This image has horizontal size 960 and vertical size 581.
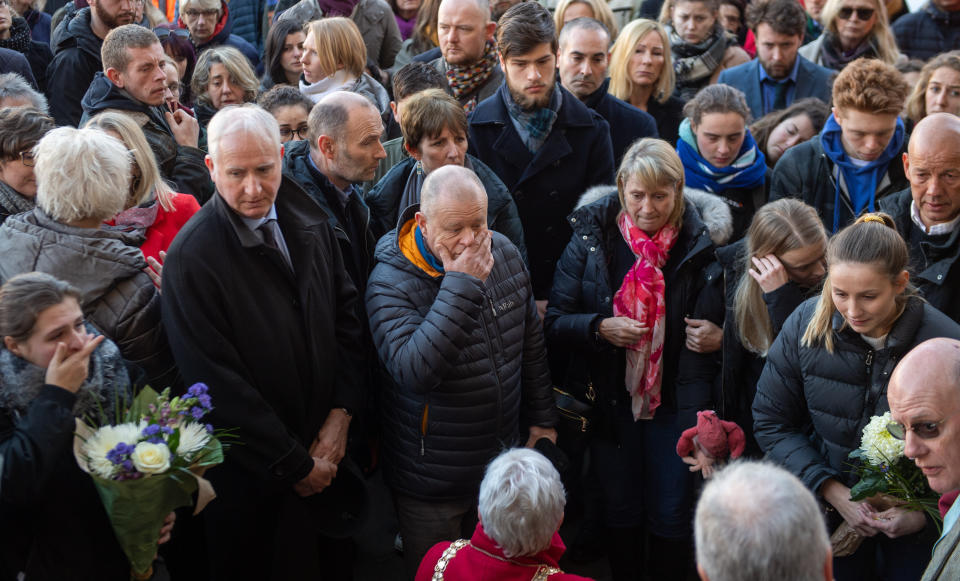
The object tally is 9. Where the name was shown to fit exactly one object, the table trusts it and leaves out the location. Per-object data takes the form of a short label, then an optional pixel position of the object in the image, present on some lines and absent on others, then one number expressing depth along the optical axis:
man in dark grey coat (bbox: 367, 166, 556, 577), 3.65
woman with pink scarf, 4.43
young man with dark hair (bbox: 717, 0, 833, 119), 6.46
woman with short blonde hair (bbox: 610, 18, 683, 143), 6.20
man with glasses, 2.94
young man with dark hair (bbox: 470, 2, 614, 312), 5.04
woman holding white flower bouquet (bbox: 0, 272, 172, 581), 2.96
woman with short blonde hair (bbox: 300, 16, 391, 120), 5.98
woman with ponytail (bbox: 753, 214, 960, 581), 3.45
